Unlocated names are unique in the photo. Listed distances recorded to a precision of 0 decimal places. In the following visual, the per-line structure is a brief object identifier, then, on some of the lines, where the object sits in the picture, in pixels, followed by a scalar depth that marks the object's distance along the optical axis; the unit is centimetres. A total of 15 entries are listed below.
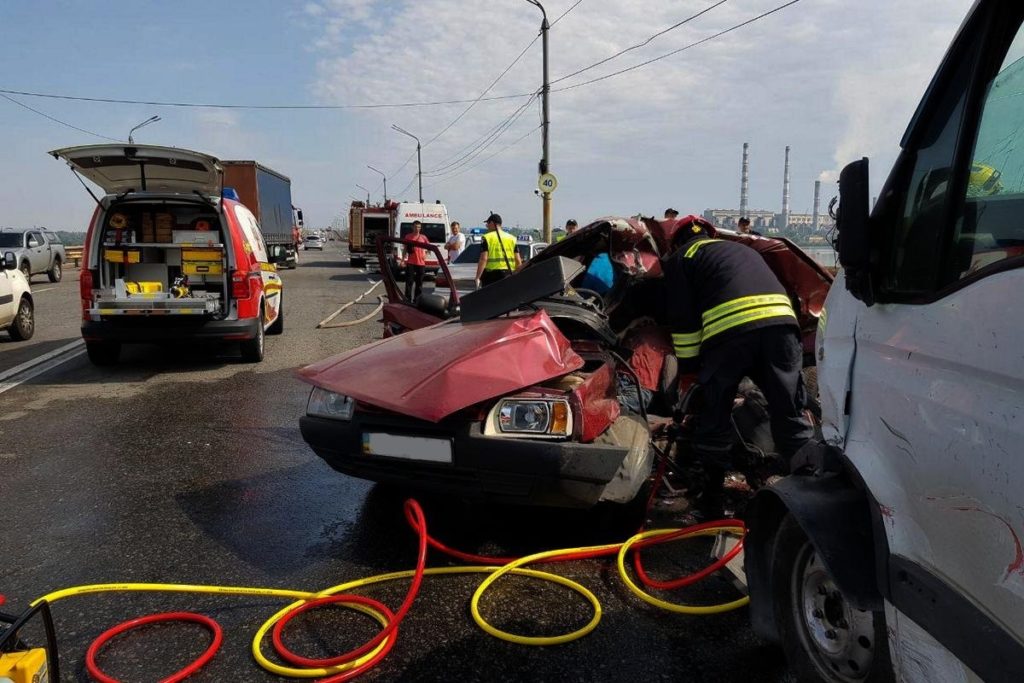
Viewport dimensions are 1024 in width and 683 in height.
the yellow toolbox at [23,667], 177
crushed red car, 316
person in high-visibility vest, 1131
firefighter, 374
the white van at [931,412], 147
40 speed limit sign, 1853
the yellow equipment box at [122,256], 843
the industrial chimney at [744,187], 3759
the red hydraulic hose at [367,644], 262
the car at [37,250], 1964
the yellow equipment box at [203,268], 874
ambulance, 2439
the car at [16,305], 971
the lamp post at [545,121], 1898
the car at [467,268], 1227
